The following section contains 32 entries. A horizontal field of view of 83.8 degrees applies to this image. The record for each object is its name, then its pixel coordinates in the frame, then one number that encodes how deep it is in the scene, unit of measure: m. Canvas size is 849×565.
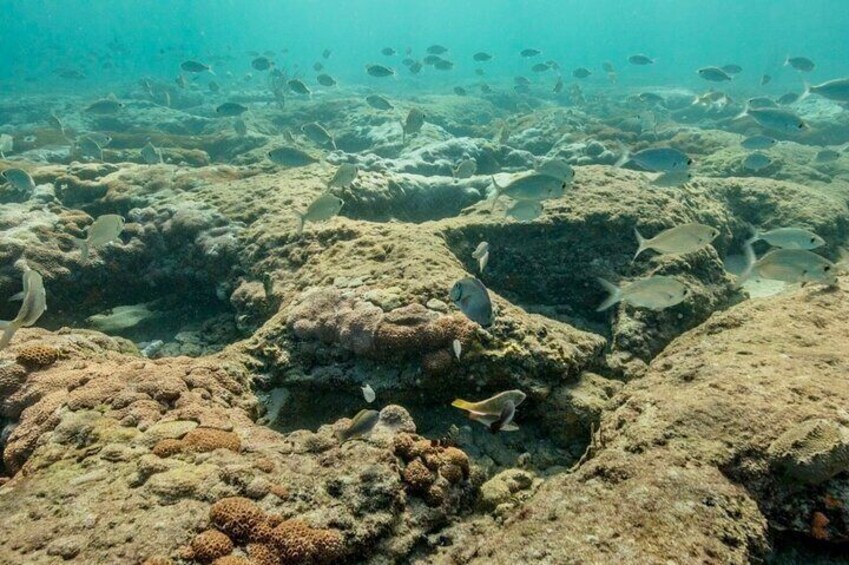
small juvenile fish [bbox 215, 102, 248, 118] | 12.18
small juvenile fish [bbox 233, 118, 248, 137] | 16.84
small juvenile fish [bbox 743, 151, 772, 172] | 9.27
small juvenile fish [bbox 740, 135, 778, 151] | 9.73
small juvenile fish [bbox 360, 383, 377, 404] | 3.78
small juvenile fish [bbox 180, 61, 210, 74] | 14.88
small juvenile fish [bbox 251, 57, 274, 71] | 16.06
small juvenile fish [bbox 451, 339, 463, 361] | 3.83
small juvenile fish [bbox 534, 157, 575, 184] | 6.15
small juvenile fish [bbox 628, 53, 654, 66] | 17.39
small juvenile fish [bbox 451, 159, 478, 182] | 8.82
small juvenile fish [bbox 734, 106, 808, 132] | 7.88
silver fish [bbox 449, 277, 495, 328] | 3.27
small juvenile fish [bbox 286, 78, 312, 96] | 13.04
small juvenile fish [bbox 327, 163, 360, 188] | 6.06
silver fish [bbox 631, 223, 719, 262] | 4.42
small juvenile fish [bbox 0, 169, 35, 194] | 7.35
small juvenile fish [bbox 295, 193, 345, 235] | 5.12
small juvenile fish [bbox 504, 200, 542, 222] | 5.14
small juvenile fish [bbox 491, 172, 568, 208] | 5.05
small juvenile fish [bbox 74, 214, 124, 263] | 5.09
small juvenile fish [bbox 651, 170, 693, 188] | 6.05
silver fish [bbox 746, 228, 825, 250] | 4.96
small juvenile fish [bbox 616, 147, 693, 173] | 6.03
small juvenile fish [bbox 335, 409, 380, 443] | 3.20
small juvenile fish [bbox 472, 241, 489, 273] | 4.51
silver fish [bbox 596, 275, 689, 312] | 3.93
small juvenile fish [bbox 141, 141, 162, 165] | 10.84
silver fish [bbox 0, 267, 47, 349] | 3.26
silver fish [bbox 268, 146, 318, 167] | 7.01
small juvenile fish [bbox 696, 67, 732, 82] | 13.02
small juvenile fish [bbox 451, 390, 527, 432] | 3.21
